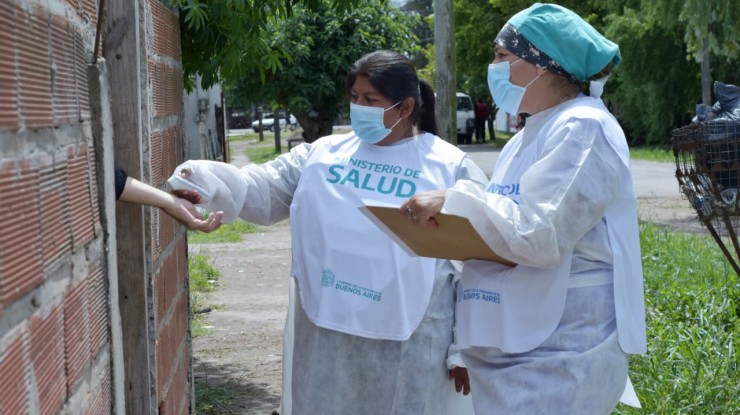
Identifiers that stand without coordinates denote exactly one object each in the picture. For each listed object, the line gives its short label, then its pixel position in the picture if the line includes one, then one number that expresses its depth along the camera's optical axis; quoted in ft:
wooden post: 10.21
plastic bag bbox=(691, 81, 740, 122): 19.58
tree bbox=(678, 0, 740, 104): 45.27
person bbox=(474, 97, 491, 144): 135.64
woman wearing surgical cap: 8.72
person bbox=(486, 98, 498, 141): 140.46
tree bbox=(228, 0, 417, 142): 45.34
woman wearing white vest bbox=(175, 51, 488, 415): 11.89
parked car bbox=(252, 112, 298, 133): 208.85
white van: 128.57
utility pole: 30.91
